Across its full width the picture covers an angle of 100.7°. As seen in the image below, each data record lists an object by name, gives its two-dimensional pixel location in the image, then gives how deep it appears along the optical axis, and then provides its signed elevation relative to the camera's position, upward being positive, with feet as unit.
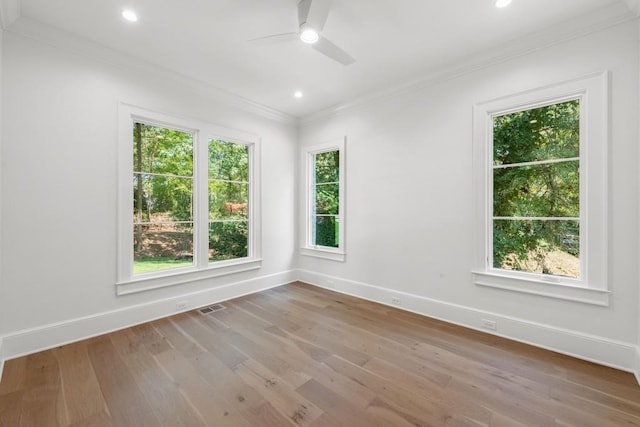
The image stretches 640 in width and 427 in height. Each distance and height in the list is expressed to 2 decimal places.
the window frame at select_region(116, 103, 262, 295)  9.62 +0.28
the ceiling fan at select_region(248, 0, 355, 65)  6.80 +4.95
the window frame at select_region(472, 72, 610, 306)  7.48 +0.62
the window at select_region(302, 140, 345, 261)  14.05 +0.70
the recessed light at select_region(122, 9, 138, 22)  7.50 +5.70
